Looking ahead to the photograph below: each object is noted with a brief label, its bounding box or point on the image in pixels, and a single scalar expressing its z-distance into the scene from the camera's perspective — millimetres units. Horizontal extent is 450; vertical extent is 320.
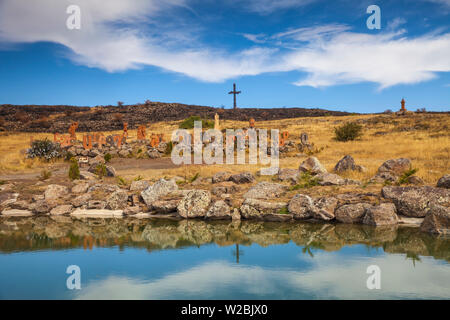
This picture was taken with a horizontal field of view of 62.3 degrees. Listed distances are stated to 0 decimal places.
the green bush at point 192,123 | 50094
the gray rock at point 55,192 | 13867
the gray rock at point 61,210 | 12914
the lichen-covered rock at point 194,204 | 11750
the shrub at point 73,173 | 16406
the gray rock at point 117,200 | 12883
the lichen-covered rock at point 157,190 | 12781
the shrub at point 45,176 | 16922
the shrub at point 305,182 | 13266
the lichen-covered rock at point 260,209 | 11359
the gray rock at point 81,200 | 13320
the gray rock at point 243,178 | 14594
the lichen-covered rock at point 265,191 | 12523
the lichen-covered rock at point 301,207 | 11031
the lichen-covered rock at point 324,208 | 10789
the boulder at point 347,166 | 15595
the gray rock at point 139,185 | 14273
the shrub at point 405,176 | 12902
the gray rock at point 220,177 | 15050
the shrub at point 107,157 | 24406
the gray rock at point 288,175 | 14328
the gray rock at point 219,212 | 11453
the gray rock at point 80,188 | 14492
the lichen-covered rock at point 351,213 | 10641
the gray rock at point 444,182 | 11547
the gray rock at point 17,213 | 13008
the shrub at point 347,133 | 32594
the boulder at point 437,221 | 9297
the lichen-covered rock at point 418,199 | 10305
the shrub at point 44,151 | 25638
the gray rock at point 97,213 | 12547
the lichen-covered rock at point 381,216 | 10156
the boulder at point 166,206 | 12172
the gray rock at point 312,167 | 15016
